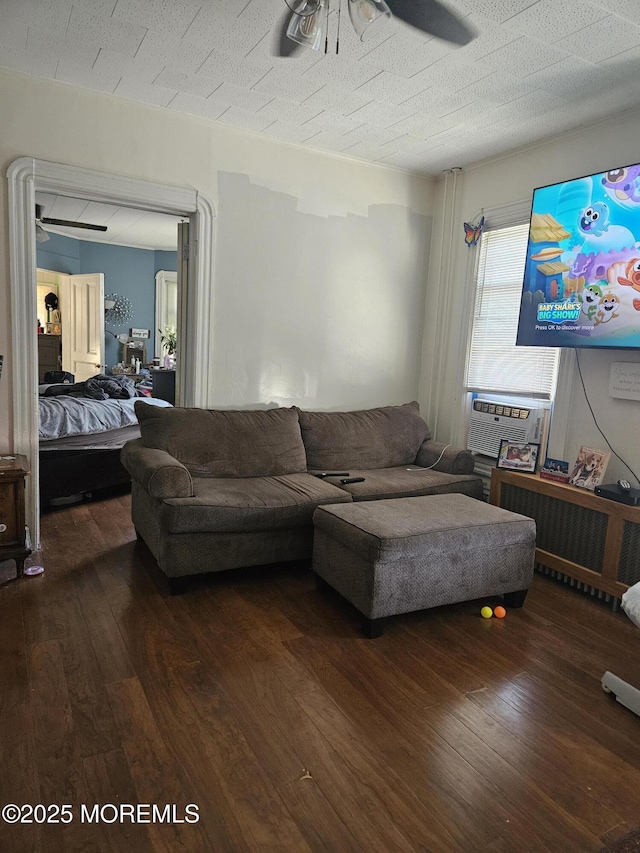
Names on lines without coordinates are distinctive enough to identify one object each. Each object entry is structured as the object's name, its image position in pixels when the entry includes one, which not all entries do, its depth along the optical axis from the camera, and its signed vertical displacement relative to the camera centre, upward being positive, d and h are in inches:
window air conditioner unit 141.9 -17.7
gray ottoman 98.3 -37.0
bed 164.6 -34.8
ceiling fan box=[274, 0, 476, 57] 71.5 +47.4
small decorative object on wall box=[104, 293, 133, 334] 323.0 +12.1
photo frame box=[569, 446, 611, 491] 124.0 -23.8
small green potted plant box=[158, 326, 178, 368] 335.9 -5.7
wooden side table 113.3 -37.8
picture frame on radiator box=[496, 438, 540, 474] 139.8 -24.8
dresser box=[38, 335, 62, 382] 315.3 -13.8
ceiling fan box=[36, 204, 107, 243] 209.8 +46.8
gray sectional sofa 112.4 -32.0
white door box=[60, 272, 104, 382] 295.6 +2.7
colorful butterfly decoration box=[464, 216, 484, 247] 162.7 +34.2
